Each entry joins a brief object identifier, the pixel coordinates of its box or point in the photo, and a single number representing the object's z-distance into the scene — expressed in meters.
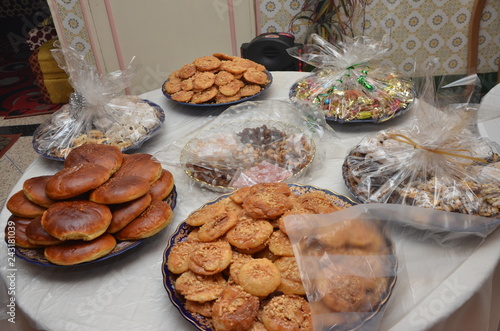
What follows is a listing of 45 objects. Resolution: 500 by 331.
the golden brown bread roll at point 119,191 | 1.12
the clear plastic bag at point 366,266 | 0.85
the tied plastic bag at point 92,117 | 1.70
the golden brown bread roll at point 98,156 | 1.27
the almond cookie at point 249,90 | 1.98
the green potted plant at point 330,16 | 3.52
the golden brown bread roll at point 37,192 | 1.18
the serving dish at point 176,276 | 0.86
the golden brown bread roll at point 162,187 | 1.28
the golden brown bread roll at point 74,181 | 1.12
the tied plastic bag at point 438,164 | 1.12
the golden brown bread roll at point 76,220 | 1.05
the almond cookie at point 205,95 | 1.93
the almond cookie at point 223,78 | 1.96
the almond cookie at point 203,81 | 1.95
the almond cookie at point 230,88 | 1.93
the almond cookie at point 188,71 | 2.06
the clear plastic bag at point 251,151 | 1.44
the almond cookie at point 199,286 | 0.92
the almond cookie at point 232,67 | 2.00
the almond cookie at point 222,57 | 2.14
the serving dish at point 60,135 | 1.66
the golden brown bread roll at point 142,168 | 1.29
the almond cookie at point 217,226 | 1.08
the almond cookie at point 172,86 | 2.06
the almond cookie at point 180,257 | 1.03
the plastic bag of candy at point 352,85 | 1.73
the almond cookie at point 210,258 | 0.97
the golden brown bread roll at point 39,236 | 1.09
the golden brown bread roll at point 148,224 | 1.14
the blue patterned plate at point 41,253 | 1.11
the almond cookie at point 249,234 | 1.03
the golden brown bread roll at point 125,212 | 1.13
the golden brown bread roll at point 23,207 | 1.20
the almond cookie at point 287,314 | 0.85
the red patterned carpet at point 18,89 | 4.86
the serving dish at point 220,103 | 1.93
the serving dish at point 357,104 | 1.70
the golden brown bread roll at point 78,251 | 1.07
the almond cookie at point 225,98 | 1.94
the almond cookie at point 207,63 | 2.01
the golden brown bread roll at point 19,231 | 1.15
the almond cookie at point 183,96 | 1.97
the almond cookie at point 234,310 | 0.86
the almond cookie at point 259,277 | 0.92
